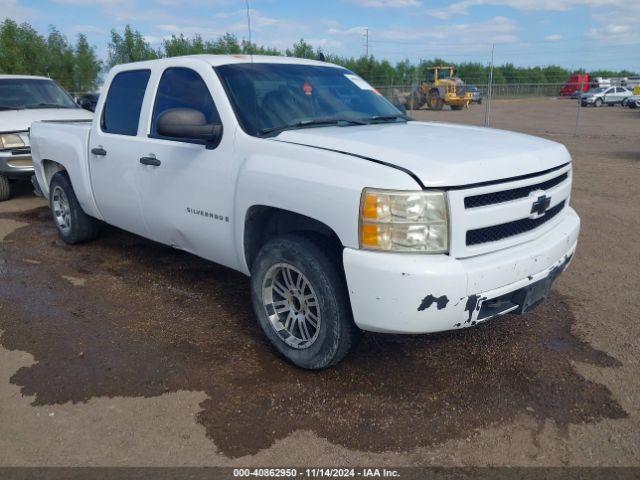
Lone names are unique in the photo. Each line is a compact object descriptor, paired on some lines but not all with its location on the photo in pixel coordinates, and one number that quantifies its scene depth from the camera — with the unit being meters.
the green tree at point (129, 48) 29.28
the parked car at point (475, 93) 42.77
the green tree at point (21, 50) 29.30
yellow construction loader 37.66
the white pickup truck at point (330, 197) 2.83
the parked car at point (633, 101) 37.81
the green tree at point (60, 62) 32.19
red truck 49.22
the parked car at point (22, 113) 8.21
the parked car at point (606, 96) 43.34
